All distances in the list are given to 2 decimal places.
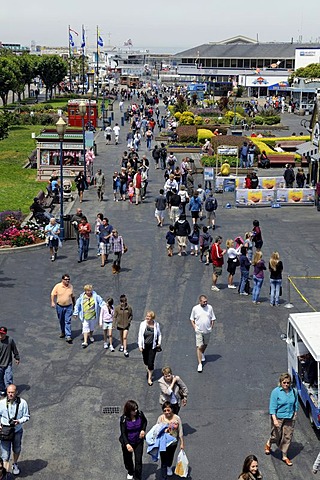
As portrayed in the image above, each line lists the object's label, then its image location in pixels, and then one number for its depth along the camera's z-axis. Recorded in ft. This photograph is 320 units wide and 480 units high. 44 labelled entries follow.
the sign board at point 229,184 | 104.17
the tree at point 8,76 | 238.27
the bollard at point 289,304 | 56.85
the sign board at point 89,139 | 118.73
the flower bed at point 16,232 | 74.28
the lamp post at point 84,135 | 104.78
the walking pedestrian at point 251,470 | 26.50
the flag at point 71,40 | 315.99
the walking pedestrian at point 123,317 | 45.98
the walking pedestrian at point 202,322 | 44.27
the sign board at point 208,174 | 103.91
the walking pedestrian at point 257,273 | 55.70
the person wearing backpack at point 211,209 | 79.15
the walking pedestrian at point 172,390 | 34.68
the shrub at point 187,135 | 153.79
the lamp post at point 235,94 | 191.09
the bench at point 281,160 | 129.49
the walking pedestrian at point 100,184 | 97.40
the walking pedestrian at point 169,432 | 31.45
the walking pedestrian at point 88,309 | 47.44
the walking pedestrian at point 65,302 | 48.39
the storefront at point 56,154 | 111.96
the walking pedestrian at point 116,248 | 65.05
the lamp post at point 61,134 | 75.39
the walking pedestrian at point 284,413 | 34.40
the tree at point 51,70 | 312.71
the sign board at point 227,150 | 126.31
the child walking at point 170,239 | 70.13
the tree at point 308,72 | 268.13
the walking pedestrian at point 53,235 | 68.44
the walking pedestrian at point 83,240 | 67.82
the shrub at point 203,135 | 154.10
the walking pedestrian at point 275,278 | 55.47
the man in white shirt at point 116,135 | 160.76
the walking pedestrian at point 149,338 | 41.19
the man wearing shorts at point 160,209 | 80.07
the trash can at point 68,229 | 77.05
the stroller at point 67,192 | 99.96
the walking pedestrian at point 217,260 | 60.59
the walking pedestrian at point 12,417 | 32.55
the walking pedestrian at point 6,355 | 39.65
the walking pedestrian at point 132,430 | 30.96
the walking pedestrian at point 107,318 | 47.01
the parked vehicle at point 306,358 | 37.06
